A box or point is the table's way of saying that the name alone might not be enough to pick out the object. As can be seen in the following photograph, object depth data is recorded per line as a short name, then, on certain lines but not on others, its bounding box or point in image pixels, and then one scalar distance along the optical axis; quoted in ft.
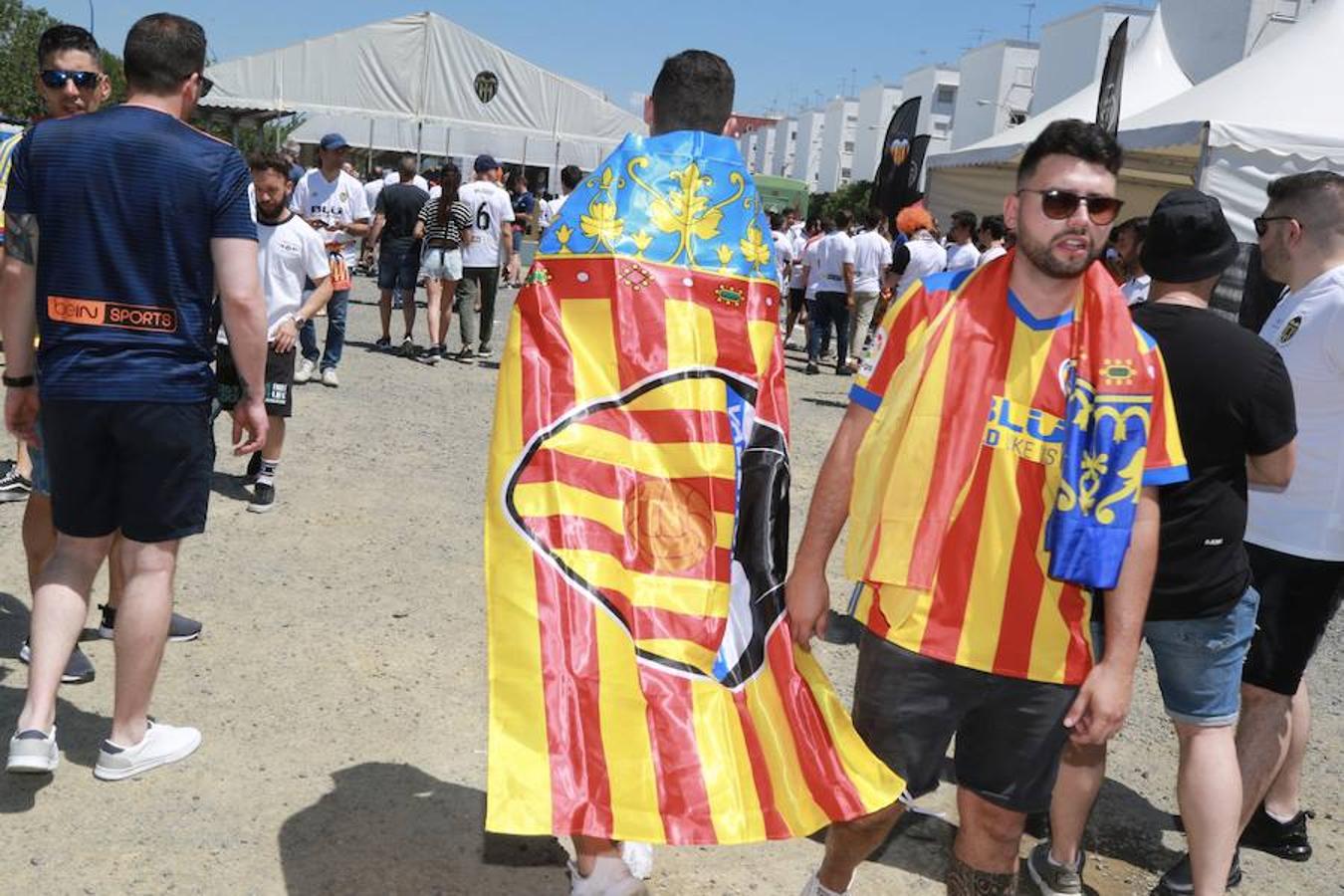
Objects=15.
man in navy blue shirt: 11.15
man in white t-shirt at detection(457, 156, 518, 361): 38.37
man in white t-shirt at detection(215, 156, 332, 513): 21.17
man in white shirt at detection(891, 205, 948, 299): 40.14
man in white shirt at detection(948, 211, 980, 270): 41.60
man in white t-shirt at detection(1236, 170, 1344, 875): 11.98
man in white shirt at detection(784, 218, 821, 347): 50.50
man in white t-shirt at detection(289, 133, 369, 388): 33.12
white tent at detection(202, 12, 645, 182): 68.18
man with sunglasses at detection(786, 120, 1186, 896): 8.63
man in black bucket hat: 10.10
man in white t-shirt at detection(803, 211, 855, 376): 43.83
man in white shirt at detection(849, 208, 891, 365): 44.34
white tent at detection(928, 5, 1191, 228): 50.67
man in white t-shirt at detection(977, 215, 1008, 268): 39.81
